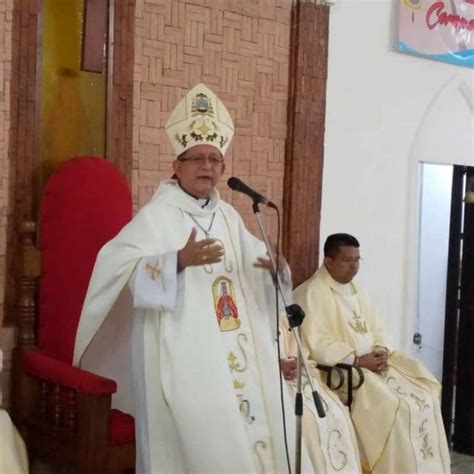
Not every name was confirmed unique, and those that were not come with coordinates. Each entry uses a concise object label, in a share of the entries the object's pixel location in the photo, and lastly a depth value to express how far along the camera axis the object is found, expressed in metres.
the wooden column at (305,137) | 4.80
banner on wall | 5.32
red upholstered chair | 3.66
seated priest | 4.19
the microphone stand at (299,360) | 2.82
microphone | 2.85
